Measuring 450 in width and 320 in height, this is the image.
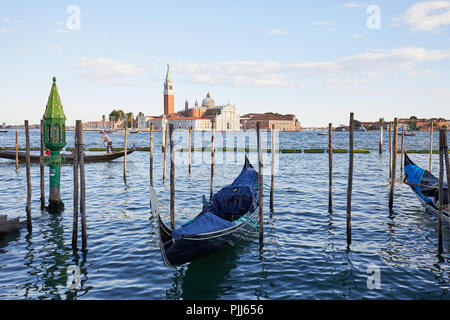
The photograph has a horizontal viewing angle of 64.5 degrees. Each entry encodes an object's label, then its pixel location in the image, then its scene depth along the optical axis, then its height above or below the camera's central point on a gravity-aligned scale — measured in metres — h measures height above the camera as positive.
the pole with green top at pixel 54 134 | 11.29 +0.29
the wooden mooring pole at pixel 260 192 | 8.65 -1.21
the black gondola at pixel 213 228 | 6.85 -1.89
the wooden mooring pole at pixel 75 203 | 8.26 -1.40
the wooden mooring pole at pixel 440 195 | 7.96 -1.16
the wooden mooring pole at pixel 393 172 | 12.01 -0.99
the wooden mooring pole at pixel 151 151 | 14.72 -0.34
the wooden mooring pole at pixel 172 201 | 8.52 -1.39
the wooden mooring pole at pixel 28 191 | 9.55 -1.30
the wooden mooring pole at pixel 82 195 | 8.38 -1.21
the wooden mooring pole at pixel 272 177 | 12.65 -1.24
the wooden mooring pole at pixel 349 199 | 8.76 -1.38
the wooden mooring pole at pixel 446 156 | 7.65 -0.29
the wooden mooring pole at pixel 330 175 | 12.28 -1.12
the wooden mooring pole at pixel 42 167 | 11.50 -0.78
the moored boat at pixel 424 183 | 11.11 -1.42
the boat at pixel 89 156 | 24.94 -0.96
